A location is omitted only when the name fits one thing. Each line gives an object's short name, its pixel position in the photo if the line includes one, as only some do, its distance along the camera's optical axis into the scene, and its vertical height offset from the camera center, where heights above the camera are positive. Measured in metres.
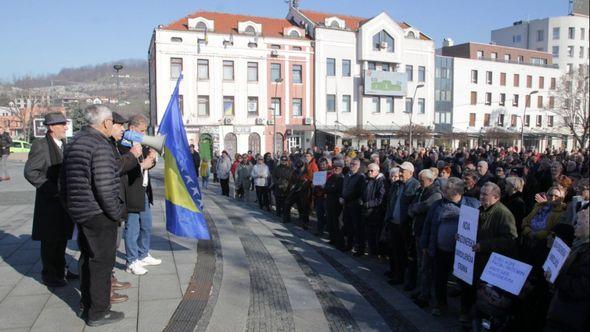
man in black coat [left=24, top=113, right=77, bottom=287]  5.22 -0.77
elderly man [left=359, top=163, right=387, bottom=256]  7.93 -1.13
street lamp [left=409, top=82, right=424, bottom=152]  46.94 +4.14
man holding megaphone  5.11 -0.84
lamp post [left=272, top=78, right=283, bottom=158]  41.25 +1.22
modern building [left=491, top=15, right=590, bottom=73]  78.25 +17.37
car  40.06 -1.06
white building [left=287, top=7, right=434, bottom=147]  43.59 +6.49
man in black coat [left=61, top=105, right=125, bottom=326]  4.13 -0.62
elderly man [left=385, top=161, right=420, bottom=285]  6.64 -1.23
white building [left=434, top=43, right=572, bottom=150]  52.34 +4.96
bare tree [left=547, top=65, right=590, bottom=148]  50.38 +4.53
